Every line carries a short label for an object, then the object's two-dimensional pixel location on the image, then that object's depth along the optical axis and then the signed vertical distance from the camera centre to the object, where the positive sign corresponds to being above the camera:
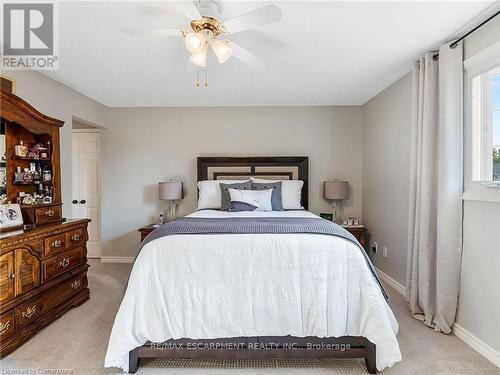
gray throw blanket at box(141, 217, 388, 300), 2.00 -0.34
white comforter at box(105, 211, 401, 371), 1.86 -0.75
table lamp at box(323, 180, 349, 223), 4.00 -0.10
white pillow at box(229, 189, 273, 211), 3.43 -0.18
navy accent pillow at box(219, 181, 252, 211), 3.60 -0.09
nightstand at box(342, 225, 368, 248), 3.77 -0.66
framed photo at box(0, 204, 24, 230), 2.35 -0.31
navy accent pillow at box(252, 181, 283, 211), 3.56 -0.08
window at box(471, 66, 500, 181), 2.12 +0.47
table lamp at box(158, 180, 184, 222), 4.05 -0.13
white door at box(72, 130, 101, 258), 4.62 +0.05
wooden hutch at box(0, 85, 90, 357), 2.13 -0.55
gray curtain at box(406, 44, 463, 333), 2.27 -0.06
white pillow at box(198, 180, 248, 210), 3.80 -0.16
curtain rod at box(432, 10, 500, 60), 1.98 +1.21
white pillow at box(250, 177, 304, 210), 3.75 -0.14
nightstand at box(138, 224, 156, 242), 3.84 -0.68
